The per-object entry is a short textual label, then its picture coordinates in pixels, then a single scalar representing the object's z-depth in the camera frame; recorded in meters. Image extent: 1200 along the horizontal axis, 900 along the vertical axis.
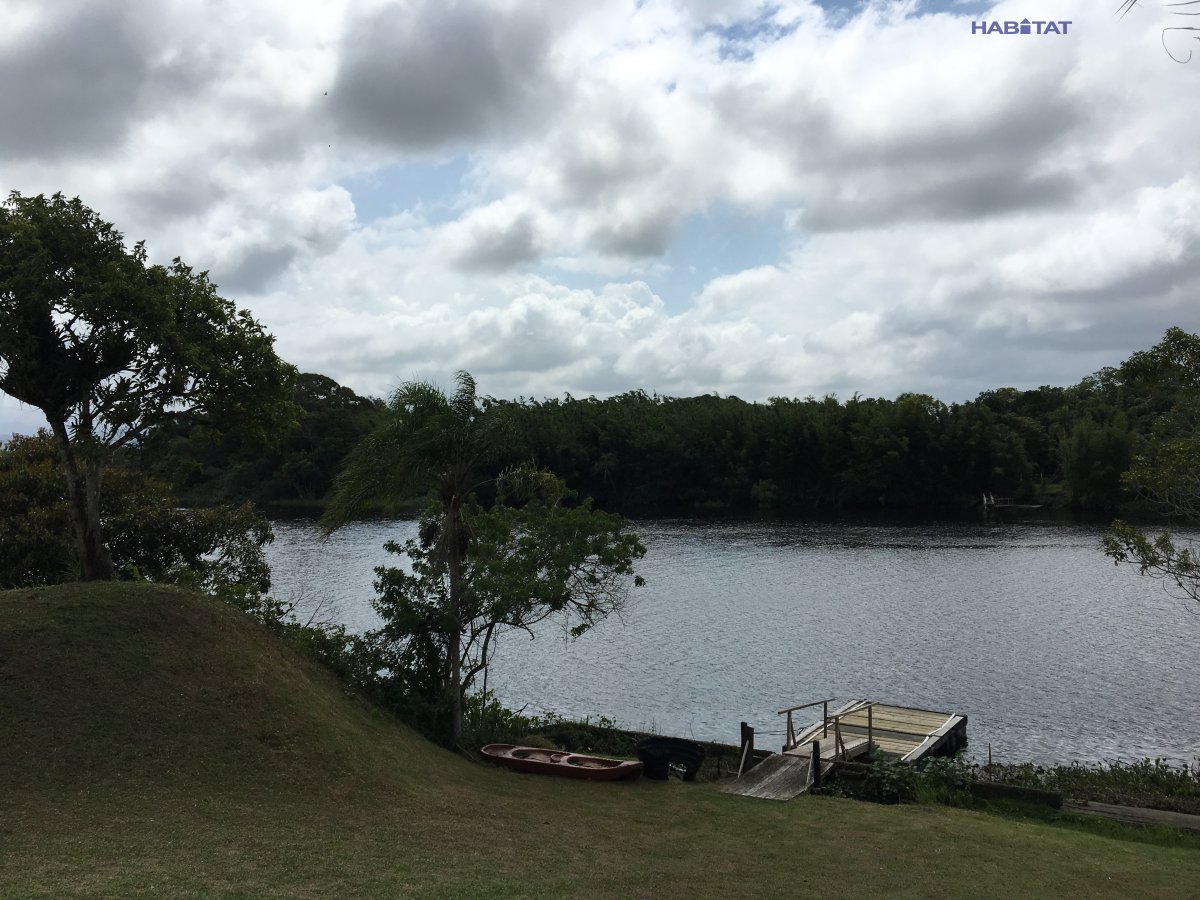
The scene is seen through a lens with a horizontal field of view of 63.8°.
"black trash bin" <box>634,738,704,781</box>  20.27
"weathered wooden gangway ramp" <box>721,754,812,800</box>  20.12
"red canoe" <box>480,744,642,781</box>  19.70
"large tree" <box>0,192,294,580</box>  17.75
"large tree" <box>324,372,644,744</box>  20.80
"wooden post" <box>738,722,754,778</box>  22.58
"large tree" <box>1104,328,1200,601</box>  19.38
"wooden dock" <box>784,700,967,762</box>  24.31
